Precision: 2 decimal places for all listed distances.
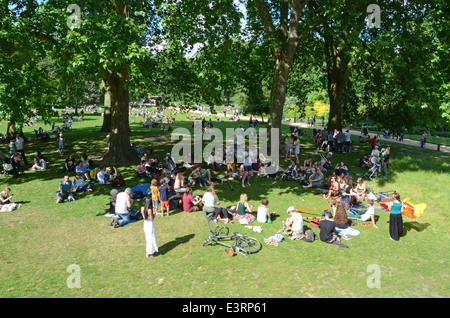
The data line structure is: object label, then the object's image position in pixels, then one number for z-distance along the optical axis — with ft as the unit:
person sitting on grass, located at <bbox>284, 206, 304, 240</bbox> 30.25
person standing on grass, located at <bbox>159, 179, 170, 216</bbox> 36.14
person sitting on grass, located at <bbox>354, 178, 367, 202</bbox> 42.23
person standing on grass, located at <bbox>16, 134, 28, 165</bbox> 57.31
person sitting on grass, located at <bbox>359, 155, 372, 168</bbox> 56.39
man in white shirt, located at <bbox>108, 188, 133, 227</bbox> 32.17
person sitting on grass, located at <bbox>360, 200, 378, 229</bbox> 34.22
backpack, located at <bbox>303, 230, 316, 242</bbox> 29.86
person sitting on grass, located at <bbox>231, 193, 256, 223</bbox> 34.91
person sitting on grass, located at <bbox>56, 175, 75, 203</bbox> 40.60
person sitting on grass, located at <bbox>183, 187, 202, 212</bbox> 37.96
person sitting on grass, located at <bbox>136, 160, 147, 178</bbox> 51.21
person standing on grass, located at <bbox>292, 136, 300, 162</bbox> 61.62
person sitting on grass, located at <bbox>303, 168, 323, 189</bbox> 47.62
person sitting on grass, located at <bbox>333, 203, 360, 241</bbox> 32.32
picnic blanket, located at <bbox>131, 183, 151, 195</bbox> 42.88
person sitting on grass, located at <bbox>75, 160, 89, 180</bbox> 47.61
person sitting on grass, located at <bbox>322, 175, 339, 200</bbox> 43.12
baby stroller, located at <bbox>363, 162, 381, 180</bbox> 51.70
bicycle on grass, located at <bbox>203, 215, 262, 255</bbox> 27.84
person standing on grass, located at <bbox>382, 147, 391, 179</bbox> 51.43
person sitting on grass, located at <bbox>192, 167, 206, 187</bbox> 48.24
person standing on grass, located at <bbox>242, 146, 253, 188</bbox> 48.85
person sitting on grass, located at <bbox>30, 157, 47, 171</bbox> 55.59
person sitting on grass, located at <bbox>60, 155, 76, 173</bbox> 53.41
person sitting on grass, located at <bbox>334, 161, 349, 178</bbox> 49.06
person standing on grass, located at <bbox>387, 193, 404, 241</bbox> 30.55
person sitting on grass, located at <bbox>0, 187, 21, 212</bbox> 37.43
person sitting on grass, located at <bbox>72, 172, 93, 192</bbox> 43.86
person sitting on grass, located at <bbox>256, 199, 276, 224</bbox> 34.04
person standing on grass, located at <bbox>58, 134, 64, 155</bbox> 63.99
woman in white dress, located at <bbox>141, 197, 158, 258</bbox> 26.32
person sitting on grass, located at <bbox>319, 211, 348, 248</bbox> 29.37
